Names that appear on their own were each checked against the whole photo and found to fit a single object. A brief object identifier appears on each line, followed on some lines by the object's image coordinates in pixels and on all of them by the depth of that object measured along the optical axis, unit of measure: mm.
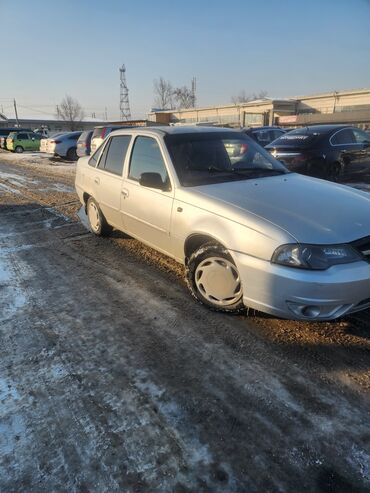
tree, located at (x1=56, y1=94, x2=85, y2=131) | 102938
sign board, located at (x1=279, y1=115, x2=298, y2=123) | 41131
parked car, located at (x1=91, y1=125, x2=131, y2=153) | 14883
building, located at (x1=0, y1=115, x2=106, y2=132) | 97894
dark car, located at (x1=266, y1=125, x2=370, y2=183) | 9477
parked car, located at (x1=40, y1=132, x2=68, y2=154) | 20969
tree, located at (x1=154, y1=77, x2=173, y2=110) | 101562
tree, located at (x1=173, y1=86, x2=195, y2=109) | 105125
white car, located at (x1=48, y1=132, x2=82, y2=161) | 20406
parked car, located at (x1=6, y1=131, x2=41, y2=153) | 29656
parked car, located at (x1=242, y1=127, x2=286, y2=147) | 14720
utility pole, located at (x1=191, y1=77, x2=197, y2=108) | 107500
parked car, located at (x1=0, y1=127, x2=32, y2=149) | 32581
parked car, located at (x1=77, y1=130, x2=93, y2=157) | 16656
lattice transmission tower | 110875
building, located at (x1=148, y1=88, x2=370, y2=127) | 38416
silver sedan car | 2916
